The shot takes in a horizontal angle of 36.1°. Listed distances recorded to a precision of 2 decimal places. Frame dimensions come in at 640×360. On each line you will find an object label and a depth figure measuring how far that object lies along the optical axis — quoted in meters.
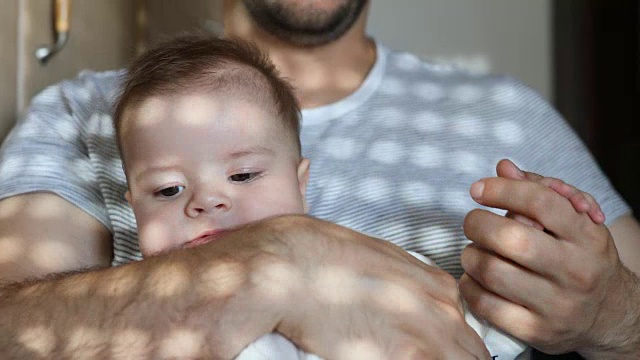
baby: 1.08
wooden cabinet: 1.66
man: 0.98
